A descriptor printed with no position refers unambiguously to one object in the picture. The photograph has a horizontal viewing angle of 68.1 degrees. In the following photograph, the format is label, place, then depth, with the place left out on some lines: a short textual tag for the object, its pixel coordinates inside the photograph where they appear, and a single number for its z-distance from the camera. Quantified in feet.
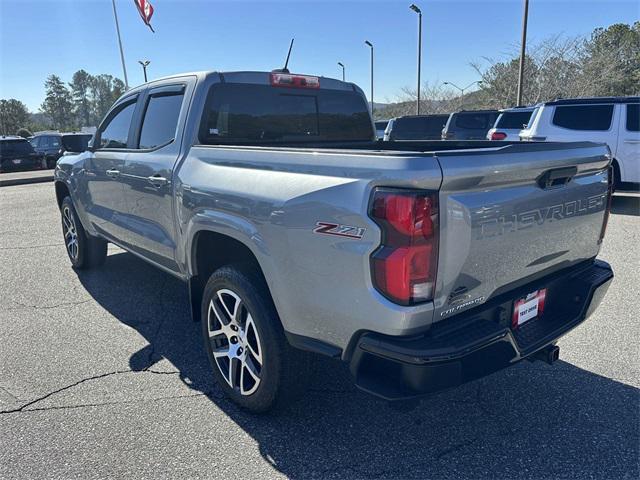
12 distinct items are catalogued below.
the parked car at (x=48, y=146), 70.49
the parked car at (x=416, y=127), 51.49
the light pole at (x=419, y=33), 97.80
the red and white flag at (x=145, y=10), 75.97
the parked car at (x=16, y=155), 61.93
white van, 29.83
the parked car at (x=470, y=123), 45.78
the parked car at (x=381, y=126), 71.71
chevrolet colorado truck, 6.34
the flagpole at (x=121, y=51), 92.70
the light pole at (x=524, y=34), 62.44
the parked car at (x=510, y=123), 38.14
